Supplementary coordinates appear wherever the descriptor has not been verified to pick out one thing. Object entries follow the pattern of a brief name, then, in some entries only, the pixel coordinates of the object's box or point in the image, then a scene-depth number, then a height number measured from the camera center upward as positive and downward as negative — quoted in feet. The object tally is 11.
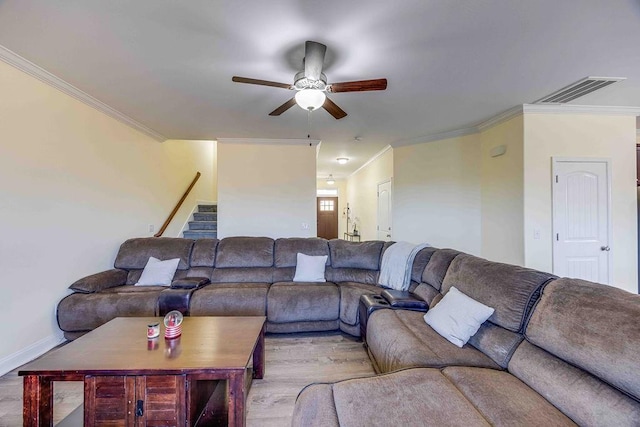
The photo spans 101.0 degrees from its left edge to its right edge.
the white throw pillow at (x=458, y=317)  5.77 -2.29
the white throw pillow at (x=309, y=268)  10.96 -2.16
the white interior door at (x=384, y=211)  18.01 +0.46
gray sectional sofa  3.56 -2.70
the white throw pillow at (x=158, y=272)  10.47 -2.25
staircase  18.25 -0.52
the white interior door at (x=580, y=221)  11.07 -0.14
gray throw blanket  9.57 -1.84
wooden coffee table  4.69 -3.00
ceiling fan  6.82 +3.58
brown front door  33.45 +0.13
